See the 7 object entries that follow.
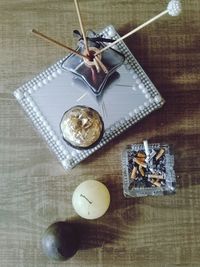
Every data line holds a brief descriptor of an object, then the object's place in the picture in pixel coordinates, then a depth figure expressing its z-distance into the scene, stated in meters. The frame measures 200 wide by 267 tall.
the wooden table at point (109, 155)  0.75
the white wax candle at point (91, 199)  0.72
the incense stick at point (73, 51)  0.58
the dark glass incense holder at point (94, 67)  0.72
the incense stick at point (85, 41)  0.64
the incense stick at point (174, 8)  0.62
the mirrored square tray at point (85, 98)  0.76
